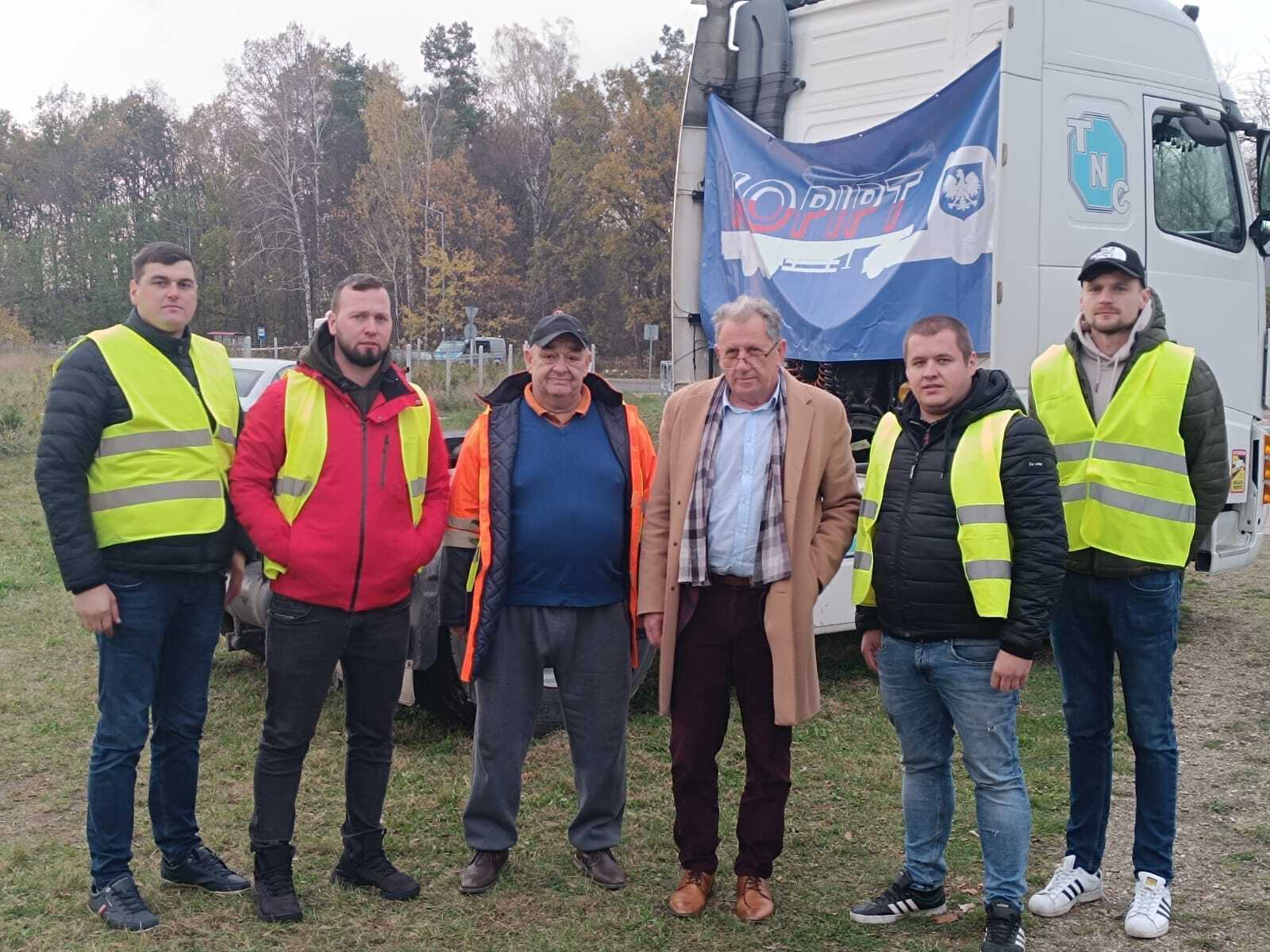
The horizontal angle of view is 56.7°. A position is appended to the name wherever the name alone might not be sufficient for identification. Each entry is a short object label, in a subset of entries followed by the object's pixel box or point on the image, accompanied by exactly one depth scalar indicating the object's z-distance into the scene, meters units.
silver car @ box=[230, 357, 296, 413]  11.91
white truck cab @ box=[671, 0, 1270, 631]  5.87
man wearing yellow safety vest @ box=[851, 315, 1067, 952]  3.19
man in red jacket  3.49
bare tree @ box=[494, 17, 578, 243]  43.97
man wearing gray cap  3.70
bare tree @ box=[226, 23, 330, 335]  41.47
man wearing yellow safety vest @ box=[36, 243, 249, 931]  3.36
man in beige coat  3.52
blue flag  5.92
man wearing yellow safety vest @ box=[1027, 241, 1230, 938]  3.46
